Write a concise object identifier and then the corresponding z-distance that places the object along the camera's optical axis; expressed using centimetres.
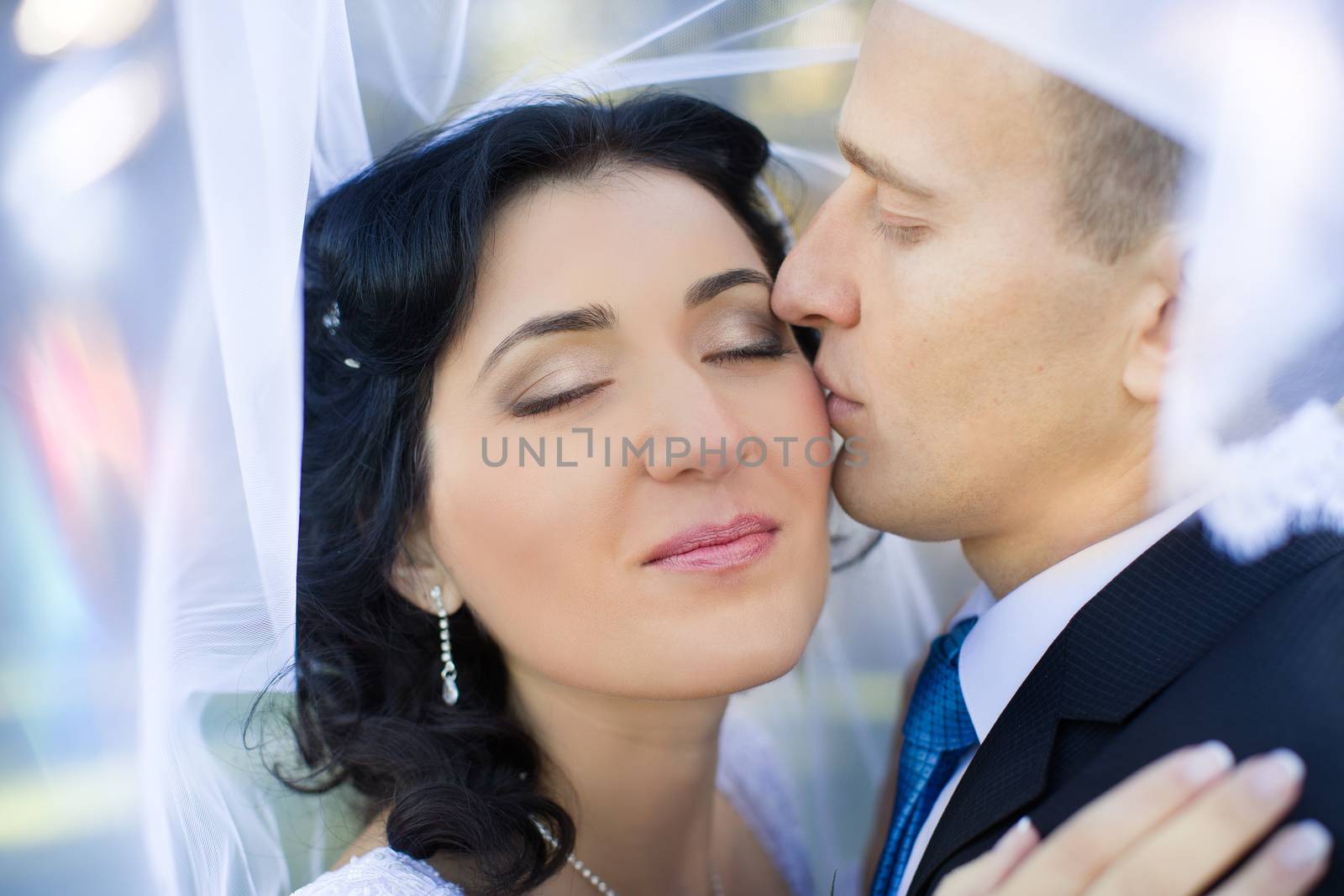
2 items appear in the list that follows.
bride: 69
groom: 62
